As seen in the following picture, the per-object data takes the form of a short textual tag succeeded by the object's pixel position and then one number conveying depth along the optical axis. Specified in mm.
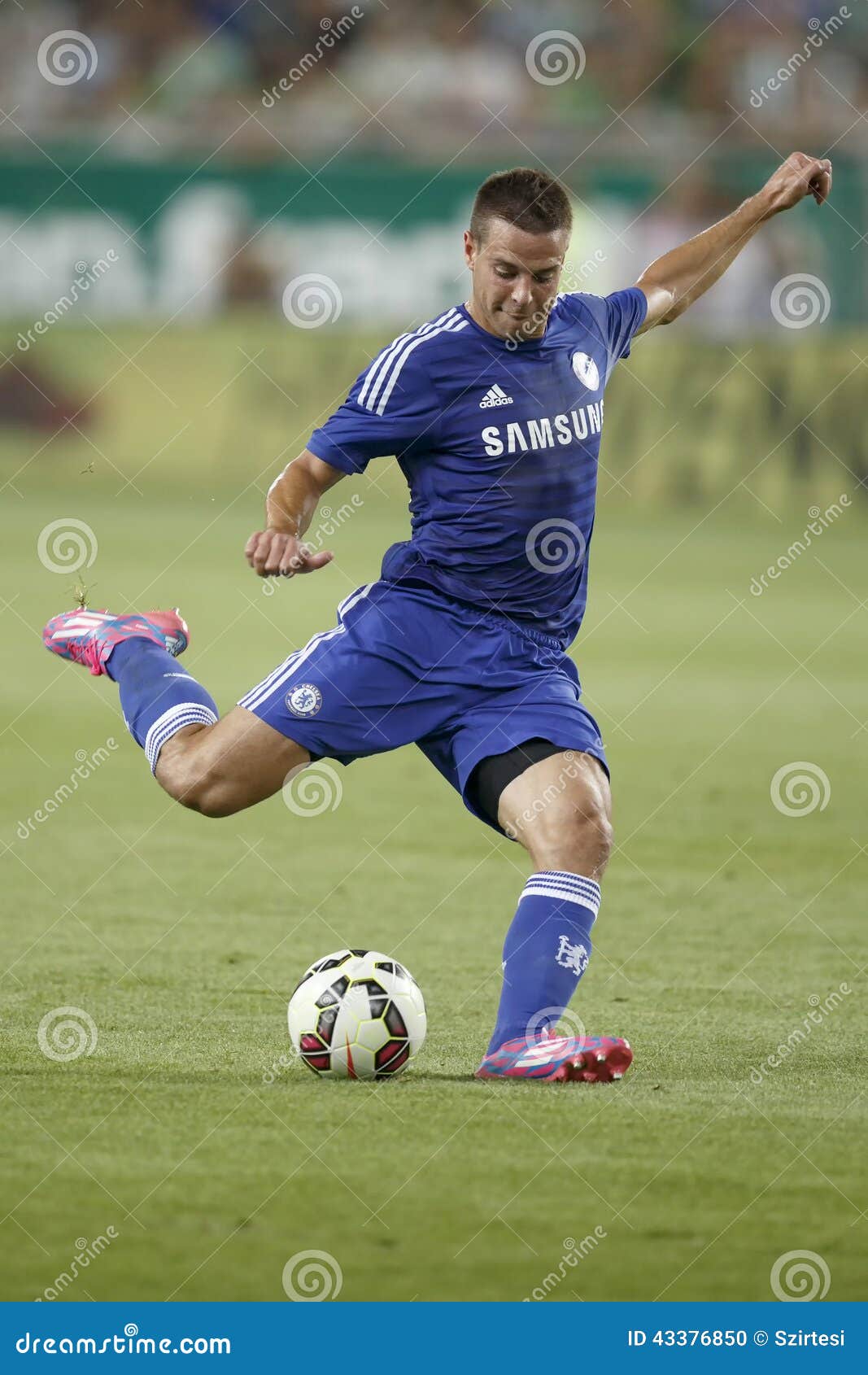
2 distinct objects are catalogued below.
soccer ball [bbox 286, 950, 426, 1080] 10656
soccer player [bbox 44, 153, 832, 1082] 11227
